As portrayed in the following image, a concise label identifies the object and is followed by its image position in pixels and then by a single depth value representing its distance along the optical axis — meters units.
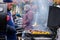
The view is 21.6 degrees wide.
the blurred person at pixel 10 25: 2.35
